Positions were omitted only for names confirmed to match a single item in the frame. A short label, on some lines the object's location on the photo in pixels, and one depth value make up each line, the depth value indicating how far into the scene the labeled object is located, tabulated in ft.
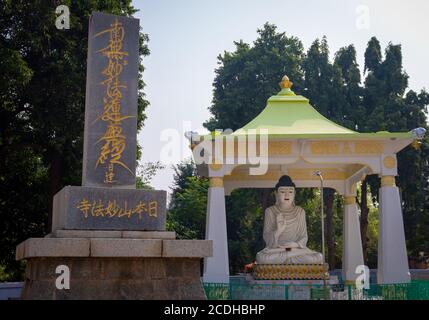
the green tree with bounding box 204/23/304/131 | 116.57
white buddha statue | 69.46
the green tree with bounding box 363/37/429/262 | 108.88
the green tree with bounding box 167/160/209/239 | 121.60
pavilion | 65.77
